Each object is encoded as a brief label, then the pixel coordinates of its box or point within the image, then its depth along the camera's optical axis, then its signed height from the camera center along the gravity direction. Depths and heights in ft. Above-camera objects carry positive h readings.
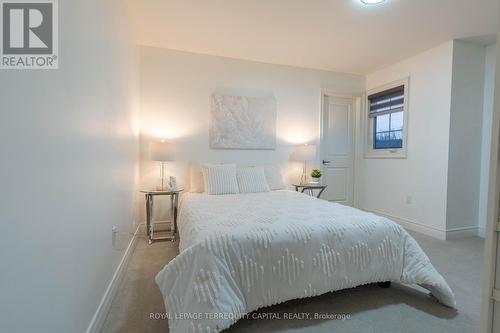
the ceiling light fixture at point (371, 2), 7.19 +4.83
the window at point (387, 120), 11.60 +2.16
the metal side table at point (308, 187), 11.26 -1.31
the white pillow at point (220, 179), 9.61 -0.88
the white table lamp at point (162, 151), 9.23 +0.22
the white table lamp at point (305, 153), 11.53 +0.31
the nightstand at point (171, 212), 9.05 -2.28
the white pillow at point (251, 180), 10.02 -0.94
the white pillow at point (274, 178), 10.96 -0.89
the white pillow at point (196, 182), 10.27 -1.06
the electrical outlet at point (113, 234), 5.79 -1.94
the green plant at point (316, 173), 11.70 -0.67
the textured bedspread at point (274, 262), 4.17 -2.09
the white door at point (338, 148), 13.46 +0.70
